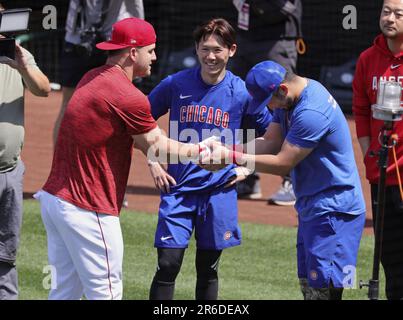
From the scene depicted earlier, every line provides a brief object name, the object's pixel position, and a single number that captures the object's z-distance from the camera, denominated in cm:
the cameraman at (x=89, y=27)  2223
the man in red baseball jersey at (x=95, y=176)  1408
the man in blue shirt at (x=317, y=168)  1437
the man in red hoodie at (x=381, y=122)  1580
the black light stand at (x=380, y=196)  1359
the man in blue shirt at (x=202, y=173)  1583
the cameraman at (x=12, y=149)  1530
